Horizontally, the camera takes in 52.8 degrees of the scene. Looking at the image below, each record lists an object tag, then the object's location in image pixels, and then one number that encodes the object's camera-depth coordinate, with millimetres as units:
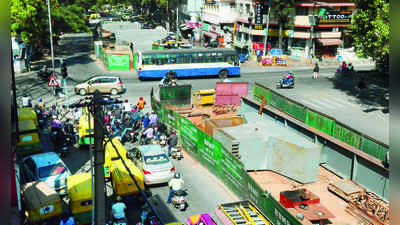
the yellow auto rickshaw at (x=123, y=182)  14148
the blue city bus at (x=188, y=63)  34844
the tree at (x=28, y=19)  36938
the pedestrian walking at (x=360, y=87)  30375
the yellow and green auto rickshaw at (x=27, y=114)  20672
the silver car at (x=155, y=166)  15422
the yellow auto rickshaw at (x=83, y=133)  19516
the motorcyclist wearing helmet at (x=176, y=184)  14305
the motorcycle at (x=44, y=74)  34250
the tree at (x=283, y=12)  46406
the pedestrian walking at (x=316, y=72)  36688
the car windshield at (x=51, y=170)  15082
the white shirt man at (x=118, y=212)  12234
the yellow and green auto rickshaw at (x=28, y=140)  17969
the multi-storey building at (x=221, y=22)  58188
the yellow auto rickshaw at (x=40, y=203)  12469
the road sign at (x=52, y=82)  24881
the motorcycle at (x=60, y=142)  19308
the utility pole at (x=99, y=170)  7551
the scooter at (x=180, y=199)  13977
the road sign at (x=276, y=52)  46931
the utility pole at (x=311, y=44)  45625
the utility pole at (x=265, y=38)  47050
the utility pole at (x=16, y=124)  17406
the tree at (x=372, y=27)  26719
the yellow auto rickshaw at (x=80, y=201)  12742
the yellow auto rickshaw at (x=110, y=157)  15633
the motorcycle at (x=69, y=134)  20188
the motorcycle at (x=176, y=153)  18781
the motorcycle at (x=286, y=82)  32875
